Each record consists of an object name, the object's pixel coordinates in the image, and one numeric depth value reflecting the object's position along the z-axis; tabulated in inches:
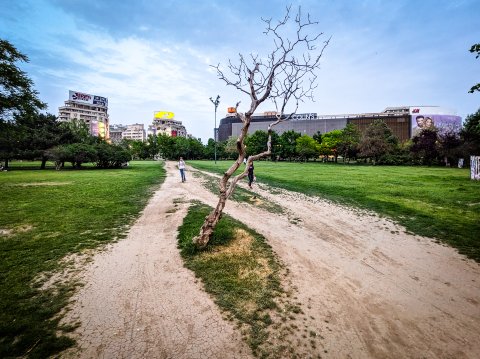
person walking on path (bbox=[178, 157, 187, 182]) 915.0
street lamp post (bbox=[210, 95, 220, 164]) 1828.6
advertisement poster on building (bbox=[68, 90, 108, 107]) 5039.4
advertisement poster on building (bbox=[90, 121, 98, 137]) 5243.1
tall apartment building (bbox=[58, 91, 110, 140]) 5182.1
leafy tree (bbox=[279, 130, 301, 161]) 3373.3
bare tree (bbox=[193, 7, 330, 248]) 295.6
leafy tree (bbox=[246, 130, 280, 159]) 3348.9
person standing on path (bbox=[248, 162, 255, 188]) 792.3
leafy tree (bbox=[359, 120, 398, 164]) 2411.4
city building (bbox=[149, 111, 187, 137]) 7106.3
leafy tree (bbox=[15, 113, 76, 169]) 1637.6
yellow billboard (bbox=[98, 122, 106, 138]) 5429.1
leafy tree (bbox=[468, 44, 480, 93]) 354.6
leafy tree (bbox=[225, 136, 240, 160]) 3783.2
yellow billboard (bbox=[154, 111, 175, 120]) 7096.5
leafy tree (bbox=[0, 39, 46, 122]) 880.3
